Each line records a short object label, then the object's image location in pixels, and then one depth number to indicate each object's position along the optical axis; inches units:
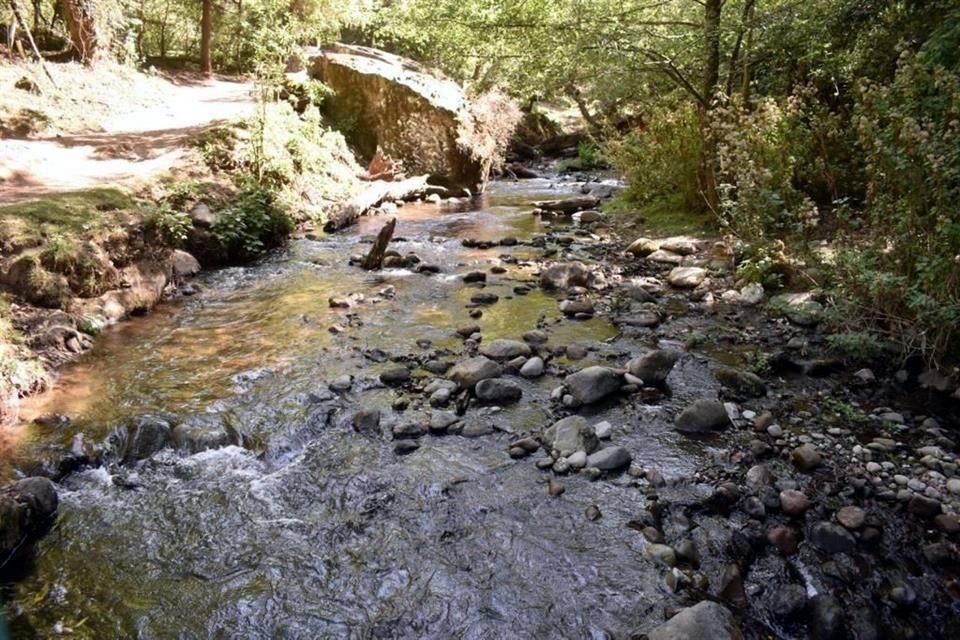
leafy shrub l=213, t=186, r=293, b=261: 411.8
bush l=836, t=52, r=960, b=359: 189.0
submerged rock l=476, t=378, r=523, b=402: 233.0
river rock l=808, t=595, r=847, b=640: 130.9
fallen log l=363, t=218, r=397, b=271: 411.2
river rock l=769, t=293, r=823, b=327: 272.1
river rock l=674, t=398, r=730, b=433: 206.8
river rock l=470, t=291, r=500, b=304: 343.0
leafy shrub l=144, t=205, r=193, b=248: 356.5
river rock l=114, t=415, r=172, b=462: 204.2
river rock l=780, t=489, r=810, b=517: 163.0
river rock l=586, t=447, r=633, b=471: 188.4
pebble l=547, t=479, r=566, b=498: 179.9
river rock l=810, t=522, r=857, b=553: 151.7
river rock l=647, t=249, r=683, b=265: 394.3
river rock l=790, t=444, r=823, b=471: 179.8
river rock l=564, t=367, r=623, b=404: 226.8
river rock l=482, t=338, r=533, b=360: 264.4
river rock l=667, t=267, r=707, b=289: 349.7
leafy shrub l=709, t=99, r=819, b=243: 300.7
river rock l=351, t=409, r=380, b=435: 217.2
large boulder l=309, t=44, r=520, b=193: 683.4
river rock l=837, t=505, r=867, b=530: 156.4
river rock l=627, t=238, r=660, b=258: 418.3
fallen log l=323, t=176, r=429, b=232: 519.8
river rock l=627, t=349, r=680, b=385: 238.1
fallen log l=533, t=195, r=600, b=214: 595.2
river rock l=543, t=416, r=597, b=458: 197.6
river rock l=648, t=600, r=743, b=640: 124.6
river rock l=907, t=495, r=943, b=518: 158.6
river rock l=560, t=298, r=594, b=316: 318.0
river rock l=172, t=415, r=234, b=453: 208.2
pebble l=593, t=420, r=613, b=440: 205.5
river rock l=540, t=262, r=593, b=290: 364.2
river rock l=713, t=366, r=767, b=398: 227.6
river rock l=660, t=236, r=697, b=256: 404.8
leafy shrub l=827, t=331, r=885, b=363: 223.1
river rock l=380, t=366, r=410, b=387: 249.1
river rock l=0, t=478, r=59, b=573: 159.2
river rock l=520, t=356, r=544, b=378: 252.1
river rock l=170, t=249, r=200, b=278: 372.8
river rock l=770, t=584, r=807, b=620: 135.9
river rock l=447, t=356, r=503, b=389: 242.1
